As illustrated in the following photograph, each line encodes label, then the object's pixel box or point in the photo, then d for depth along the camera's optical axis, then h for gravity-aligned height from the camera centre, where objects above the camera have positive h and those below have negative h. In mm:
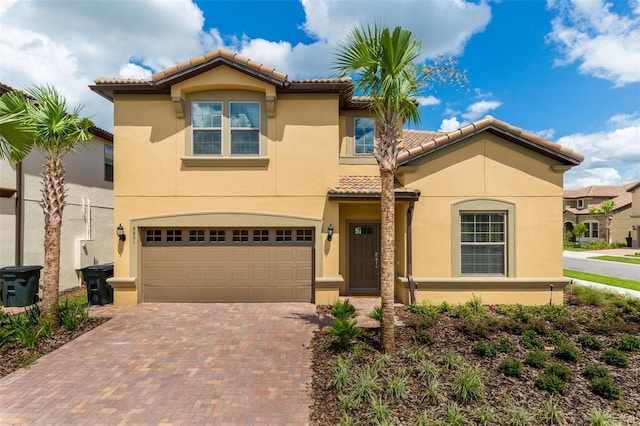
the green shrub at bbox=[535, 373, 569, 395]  5086 -2624
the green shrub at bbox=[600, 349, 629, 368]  6027 -2604
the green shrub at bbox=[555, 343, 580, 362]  6215 -2567
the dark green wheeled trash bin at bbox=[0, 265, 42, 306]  9969 -1955
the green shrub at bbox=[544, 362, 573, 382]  5450 -2585
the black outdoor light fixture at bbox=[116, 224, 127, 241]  10086 -275
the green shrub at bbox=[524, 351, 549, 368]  5898 -2561
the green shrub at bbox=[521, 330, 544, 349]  6774 -2564
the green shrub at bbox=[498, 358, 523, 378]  5574 -2564
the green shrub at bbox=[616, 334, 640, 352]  6652 -2554
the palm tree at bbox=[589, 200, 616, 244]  36156 +1310
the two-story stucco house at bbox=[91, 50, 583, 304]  10016 +786
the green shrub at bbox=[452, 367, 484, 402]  4879 -2556
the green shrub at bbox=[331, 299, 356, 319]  7406 -2119
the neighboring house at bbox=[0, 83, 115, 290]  10625 +481
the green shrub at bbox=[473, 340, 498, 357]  6352 -2542
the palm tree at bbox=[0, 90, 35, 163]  6566 +2065
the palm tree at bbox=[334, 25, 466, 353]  6309 +2675
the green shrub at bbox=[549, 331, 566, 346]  7013 -2586
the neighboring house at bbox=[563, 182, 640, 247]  38062 +1680
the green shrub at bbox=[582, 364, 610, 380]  5496 -2606
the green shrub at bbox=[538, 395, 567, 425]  4402 -2698
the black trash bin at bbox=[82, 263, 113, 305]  10227 -1988
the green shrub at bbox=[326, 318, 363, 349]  6488 -2233
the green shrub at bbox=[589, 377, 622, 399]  4992 -2632
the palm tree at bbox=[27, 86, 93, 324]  7676 +1634
